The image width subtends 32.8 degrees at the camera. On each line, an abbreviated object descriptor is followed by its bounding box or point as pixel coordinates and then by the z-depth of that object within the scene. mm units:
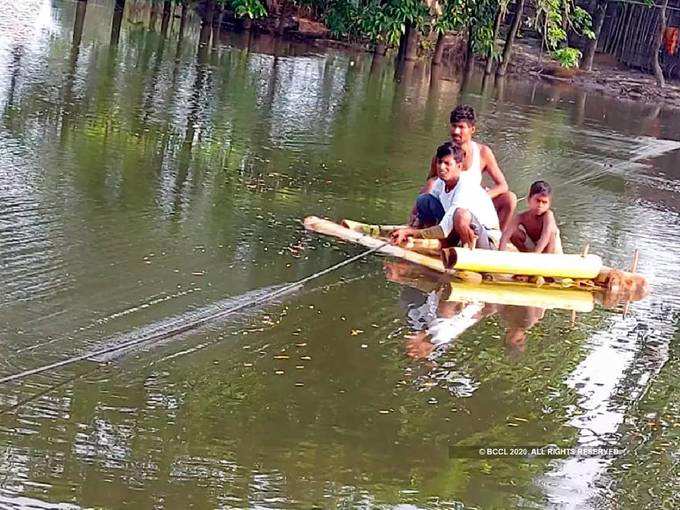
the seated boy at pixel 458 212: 7996
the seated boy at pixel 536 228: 8086
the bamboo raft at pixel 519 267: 7730
